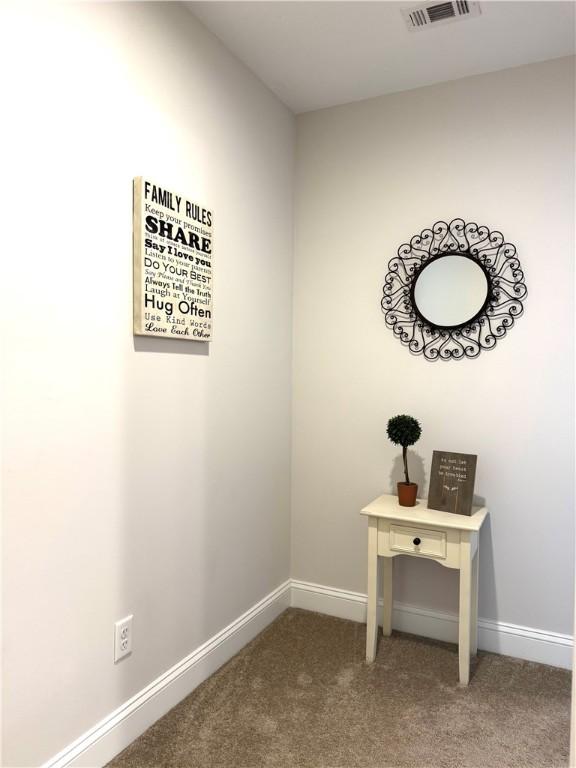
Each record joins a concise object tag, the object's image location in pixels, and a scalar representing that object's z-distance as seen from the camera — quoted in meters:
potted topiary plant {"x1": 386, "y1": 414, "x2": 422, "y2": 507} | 2.27
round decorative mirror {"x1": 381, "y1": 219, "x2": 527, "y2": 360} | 2.27
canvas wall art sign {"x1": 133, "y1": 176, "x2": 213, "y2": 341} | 1.69
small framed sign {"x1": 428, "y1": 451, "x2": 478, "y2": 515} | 2.18
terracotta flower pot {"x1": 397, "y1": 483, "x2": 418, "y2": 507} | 2.27
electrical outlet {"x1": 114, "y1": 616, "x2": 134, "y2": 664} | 1.67
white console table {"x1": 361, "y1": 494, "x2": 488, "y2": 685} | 2.05
